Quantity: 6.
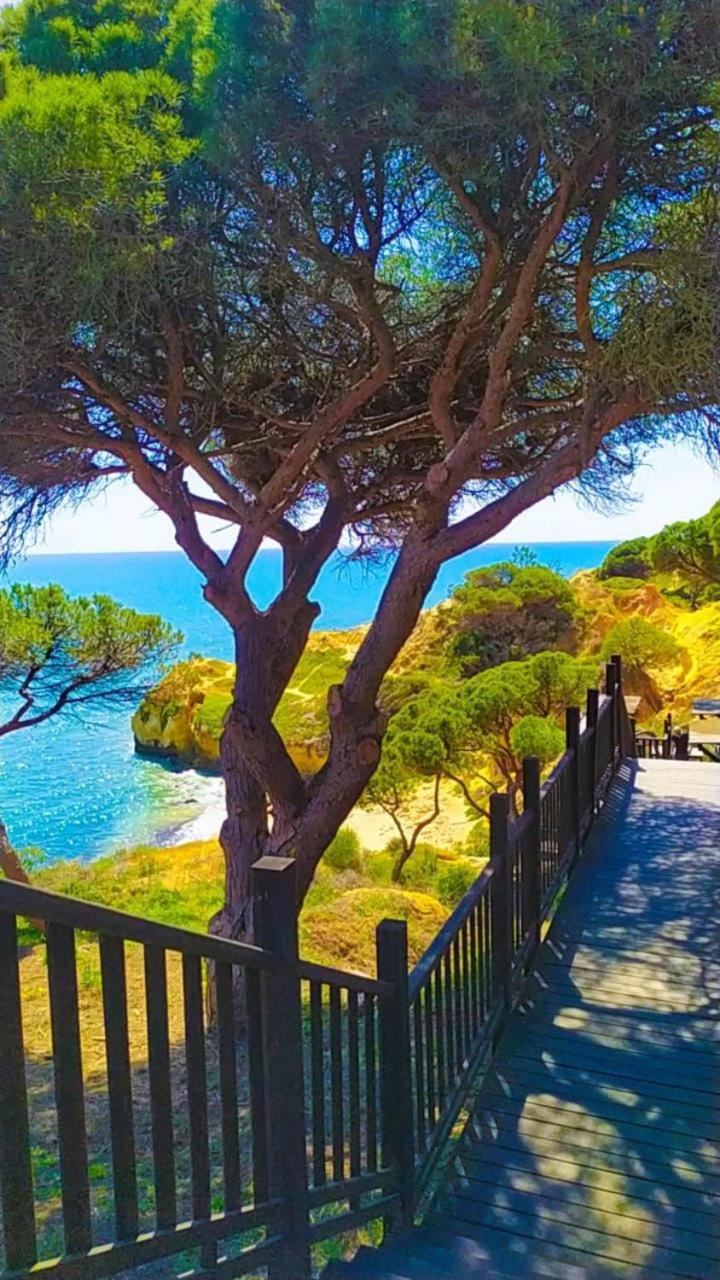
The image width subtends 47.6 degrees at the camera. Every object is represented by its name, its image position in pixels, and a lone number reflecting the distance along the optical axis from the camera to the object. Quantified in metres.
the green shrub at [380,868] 10.76
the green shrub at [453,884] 8.75
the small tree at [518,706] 9.47
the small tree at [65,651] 7.36
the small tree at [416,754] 9.51
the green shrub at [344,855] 11.08
